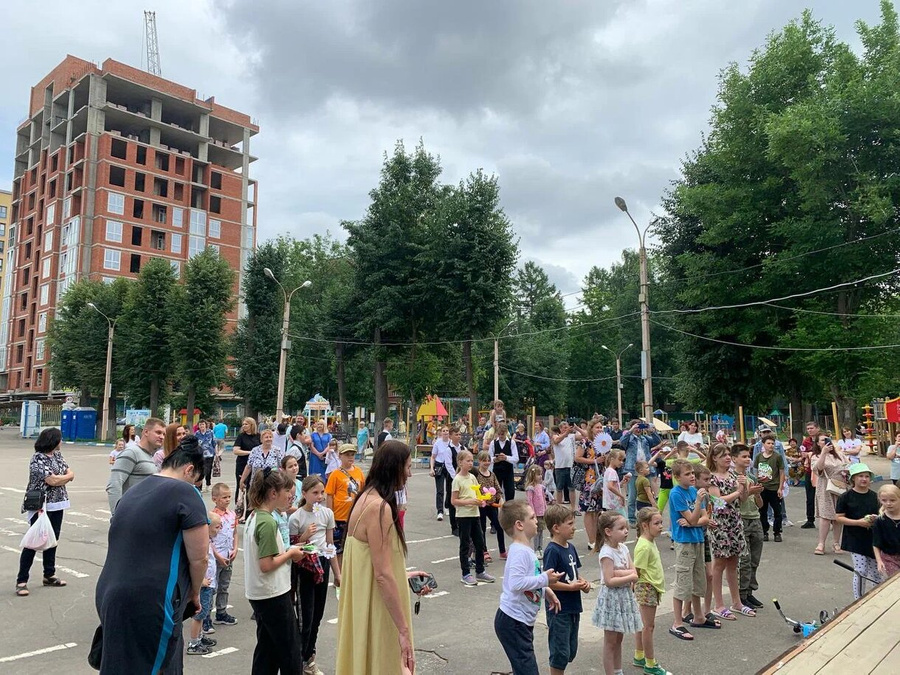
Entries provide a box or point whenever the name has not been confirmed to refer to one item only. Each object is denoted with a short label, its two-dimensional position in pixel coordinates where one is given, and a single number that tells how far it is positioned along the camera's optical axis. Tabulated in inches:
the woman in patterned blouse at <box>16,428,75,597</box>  291.1
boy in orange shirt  279.9
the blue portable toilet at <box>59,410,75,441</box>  1774.1
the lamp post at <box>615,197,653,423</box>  847.1
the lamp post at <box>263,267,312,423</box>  1154.8
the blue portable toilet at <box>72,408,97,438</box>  1788.9
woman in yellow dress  131.5
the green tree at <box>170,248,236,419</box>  1651.1
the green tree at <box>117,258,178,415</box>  1716.3
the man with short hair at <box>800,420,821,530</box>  505.8
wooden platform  157.5
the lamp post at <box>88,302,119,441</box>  1724.9
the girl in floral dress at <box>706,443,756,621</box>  259.4
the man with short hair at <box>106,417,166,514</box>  230.1
